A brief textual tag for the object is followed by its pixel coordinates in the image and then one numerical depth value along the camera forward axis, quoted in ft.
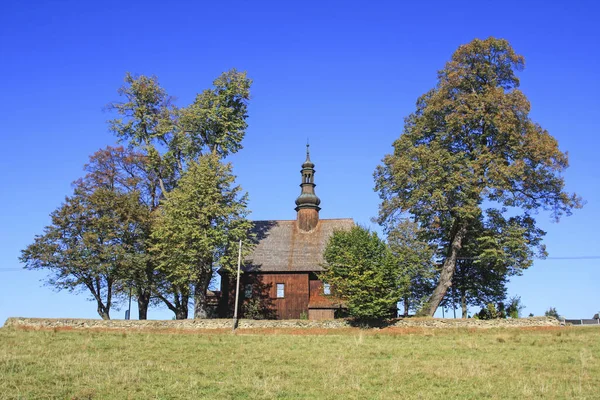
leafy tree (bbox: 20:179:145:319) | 125.18
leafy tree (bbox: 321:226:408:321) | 111.04
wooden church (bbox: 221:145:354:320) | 136.15
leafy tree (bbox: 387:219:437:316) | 128.98
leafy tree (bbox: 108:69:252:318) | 139.03
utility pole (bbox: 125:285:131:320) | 148.66
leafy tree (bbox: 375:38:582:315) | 115.75
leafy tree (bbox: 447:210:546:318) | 115.44
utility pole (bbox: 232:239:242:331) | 113.41
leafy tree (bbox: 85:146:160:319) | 129.18
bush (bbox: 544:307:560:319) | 150.61
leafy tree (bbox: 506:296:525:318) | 131.34
